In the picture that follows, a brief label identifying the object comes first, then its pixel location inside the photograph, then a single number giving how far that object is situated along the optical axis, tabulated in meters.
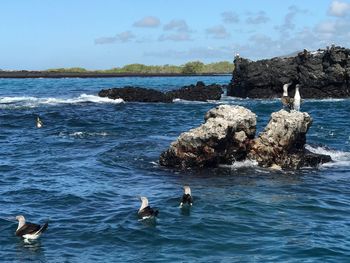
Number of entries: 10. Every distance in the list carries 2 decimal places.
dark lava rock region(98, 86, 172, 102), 61.91
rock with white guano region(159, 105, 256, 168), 24.19
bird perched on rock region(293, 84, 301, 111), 32.53
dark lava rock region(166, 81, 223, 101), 65.06
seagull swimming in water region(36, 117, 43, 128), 39.75
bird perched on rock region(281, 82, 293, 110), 35.91
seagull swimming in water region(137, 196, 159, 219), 16.98
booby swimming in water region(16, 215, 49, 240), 15.24
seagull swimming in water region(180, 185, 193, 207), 18.36
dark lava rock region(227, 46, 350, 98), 67.25
